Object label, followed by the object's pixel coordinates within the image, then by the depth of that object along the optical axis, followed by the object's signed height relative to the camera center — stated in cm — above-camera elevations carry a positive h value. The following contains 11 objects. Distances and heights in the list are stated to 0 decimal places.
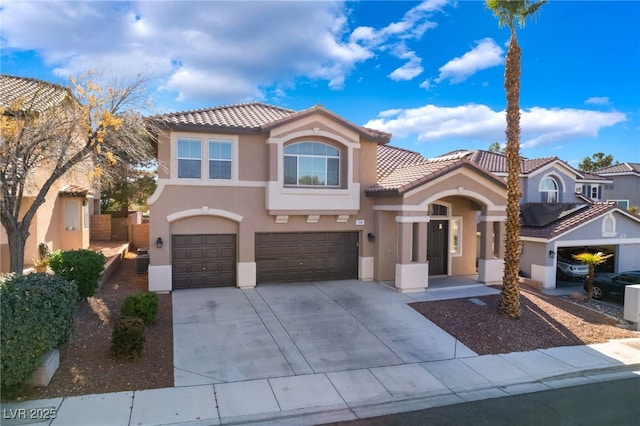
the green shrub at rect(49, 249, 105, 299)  1155 -192
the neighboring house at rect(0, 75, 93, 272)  1080 -35
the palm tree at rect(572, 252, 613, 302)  1575 -226
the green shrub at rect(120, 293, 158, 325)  1041 -272
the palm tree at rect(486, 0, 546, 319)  1220 +158
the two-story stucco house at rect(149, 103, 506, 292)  1452 -3
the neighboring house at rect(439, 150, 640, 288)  1841 -128
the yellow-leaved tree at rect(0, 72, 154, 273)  925 +151
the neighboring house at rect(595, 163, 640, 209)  3969 +176
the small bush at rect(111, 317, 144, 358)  848 -289
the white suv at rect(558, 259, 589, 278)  1978 -318
